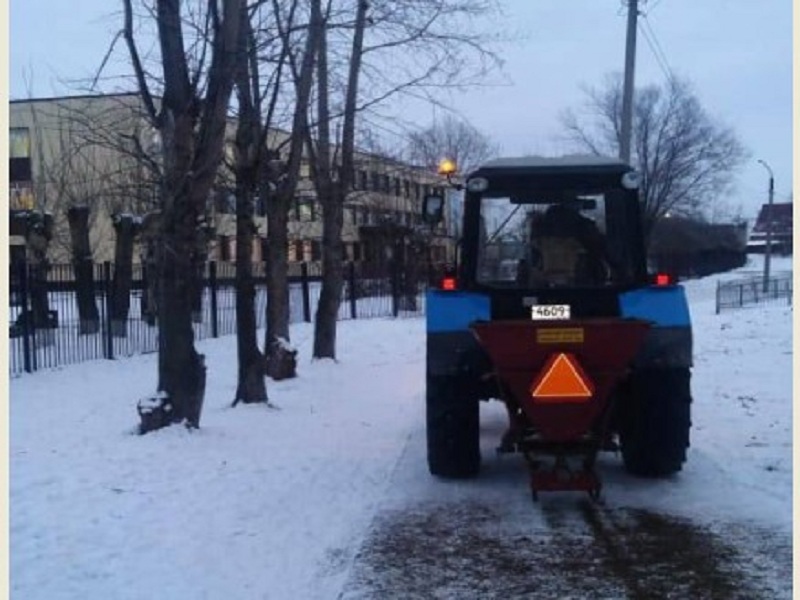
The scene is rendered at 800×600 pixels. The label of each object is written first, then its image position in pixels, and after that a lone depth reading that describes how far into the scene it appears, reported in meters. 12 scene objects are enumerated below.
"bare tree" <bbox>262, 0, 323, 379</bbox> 15.41
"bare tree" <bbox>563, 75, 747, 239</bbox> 60.06
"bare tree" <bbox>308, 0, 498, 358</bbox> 18.12
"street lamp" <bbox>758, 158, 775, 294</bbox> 49.72
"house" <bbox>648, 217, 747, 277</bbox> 77.88
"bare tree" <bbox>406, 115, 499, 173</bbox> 40.57
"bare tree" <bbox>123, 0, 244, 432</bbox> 11.04
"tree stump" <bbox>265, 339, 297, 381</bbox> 16.77
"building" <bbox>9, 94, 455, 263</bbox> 28.94
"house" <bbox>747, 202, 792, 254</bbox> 69.56
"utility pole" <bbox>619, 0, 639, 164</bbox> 21.41
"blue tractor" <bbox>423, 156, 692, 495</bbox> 8.20
